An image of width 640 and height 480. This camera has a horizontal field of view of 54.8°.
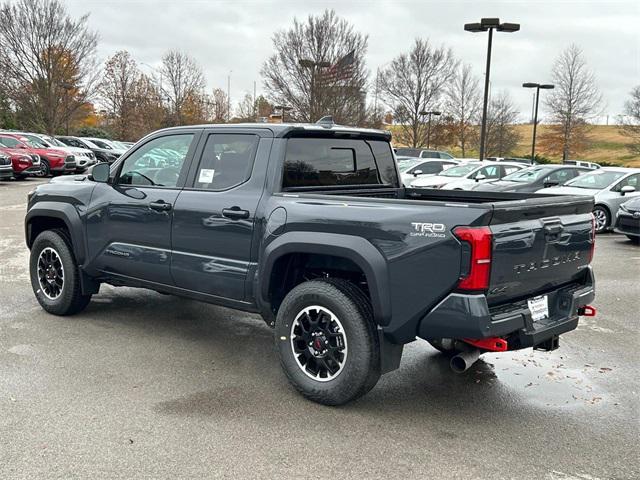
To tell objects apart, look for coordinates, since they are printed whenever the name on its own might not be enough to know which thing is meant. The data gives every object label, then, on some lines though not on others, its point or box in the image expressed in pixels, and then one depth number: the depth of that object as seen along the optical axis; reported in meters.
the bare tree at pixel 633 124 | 43.81
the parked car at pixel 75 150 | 24.48
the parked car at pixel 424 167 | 20.60
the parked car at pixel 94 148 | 29.62
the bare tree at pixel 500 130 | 46.16
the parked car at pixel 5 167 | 20.09
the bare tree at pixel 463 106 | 41.75
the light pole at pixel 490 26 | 21.80
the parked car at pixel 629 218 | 11.70
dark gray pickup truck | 3.59
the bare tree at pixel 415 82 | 37.84
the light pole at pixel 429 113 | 38.34
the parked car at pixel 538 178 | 15.34
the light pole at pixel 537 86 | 34.59
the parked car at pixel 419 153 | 31.70
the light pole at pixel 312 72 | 29.78
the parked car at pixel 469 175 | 18.09
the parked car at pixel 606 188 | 13.49
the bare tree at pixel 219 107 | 50.38
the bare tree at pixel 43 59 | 35.25
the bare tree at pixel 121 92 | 43.88
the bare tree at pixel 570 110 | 42.12
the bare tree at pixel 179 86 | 43.22
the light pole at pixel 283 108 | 30.59
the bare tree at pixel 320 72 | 30.25
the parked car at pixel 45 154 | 22.83
